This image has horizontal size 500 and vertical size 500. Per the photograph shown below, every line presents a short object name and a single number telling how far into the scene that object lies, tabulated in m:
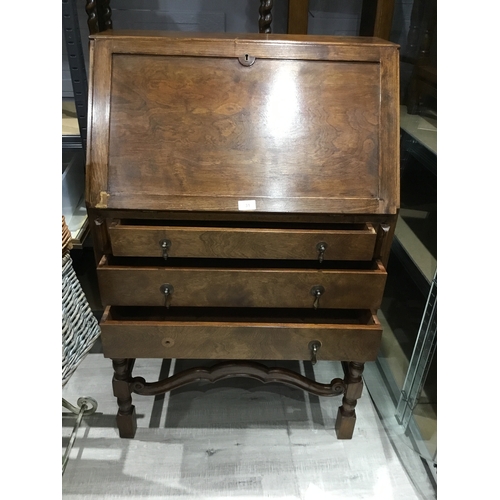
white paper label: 1.20
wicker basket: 1.16
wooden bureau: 1.20
